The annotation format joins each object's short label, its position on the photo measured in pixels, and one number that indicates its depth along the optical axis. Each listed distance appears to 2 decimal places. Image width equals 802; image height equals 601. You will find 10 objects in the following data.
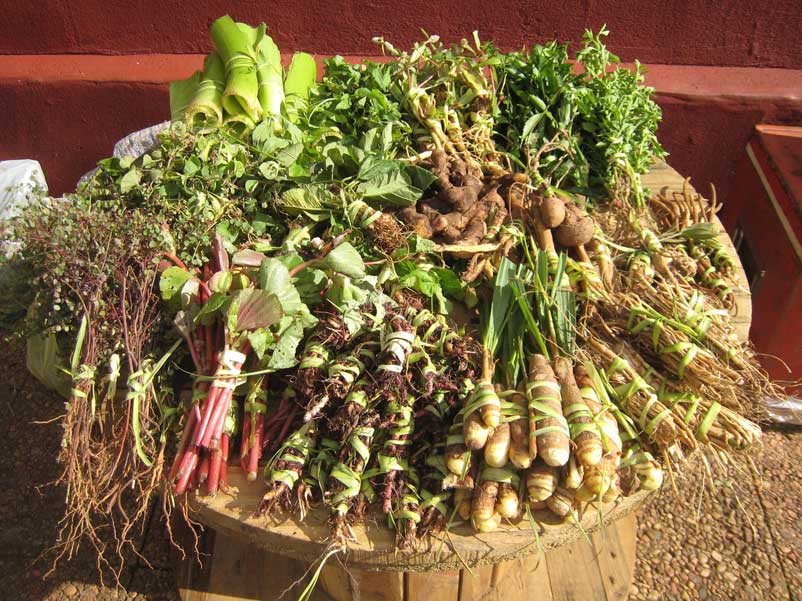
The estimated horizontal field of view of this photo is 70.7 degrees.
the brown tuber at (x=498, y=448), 1.59
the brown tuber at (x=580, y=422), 1.56
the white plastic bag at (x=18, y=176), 3.53
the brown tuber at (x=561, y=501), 1.62
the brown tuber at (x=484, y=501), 1.59
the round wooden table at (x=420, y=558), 1.65
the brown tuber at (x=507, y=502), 1.60
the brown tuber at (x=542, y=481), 1.59
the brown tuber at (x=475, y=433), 1.58
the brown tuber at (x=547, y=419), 1.54
